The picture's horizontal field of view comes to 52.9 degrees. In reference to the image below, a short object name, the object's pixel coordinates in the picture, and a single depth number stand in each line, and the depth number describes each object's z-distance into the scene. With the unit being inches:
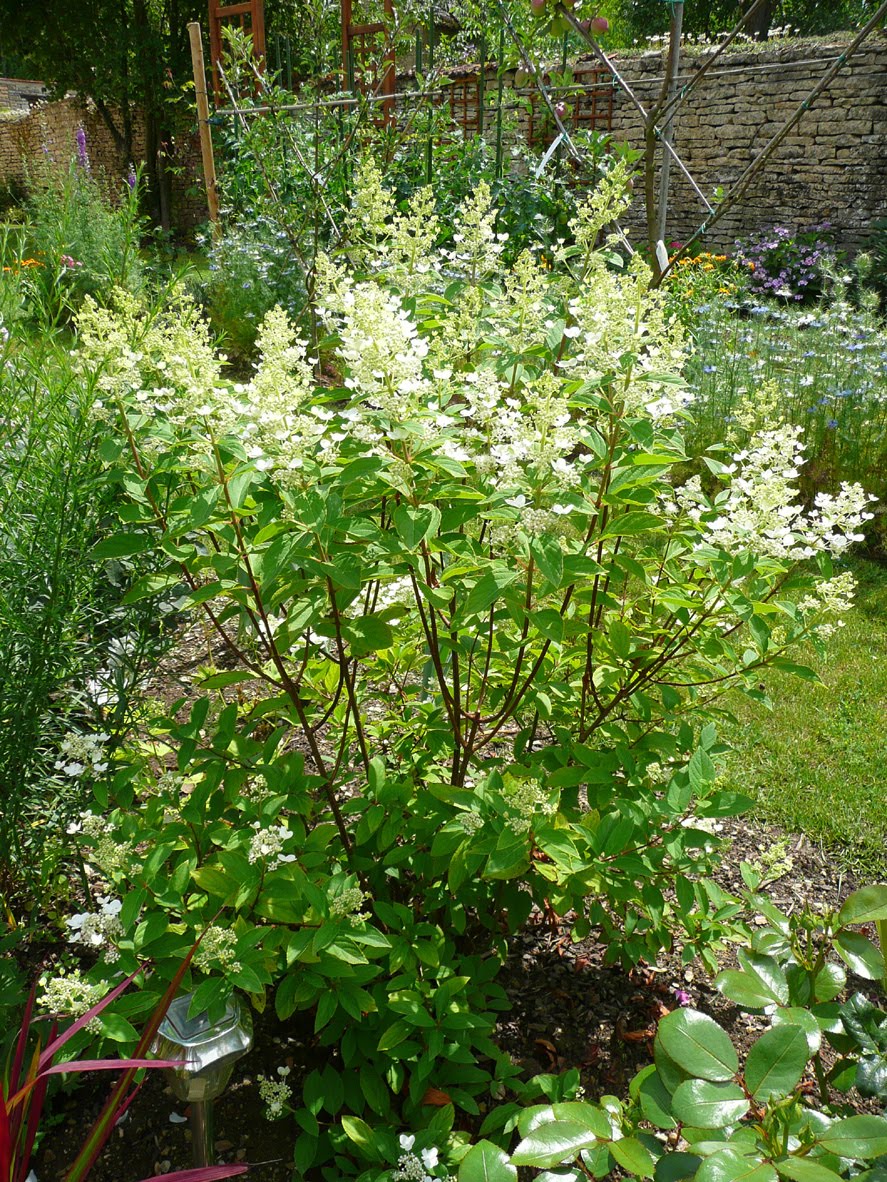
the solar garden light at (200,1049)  50.3
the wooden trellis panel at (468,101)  425.7
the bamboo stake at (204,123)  307.6
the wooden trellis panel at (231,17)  340.8
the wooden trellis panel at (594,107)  448.5
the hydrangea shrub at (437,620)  54.4
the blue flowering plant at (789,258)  406.9
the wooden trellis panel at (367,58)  193.4
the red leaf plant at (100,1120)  44.4
